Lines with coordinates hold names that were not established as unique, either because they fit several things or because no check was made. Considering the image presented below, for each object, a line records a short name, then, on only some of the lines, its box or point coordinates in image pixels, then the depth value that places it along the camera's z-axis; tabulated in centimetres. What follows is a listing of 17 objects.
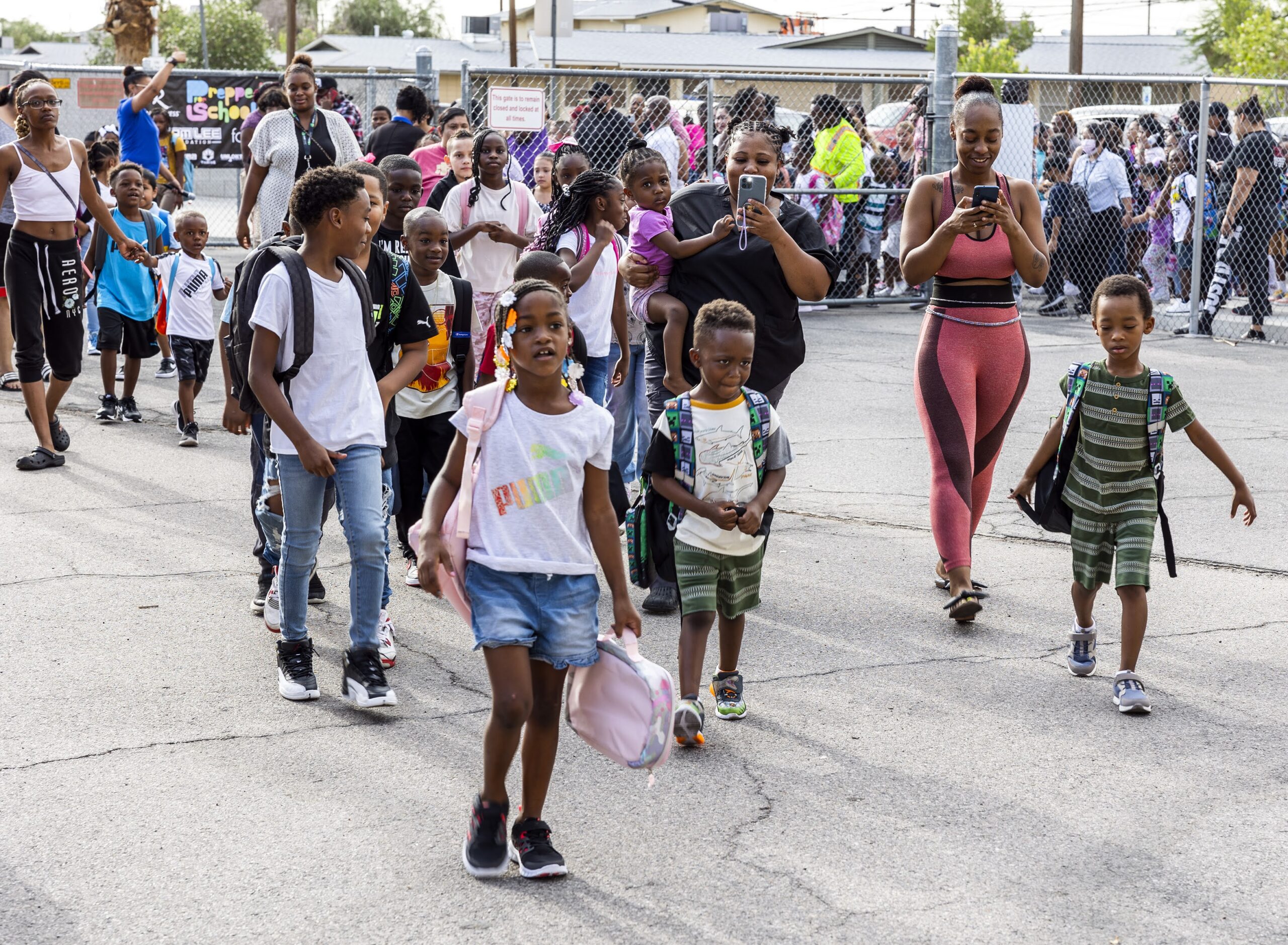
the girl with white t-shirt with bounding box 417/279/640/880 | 364
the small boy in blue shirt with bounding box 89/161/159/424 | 973
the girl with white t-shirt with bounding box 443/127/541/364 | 765
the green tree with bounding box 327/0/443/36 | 9888
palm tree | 2711
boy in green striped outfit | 496
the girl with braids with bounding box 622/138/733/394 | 585
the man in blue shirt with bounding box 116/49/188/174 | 1359
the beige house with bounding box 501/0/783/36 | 7656
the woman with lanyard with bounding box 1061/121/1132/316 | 1502
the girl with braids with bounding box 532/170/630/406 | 676
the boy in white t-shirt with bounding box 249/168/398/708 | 462
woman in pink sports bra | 576
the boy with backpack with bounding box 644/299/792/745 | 456
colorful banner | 1734
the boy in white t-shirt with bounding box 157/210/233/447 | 915
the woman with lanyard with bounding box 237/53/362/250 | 952
